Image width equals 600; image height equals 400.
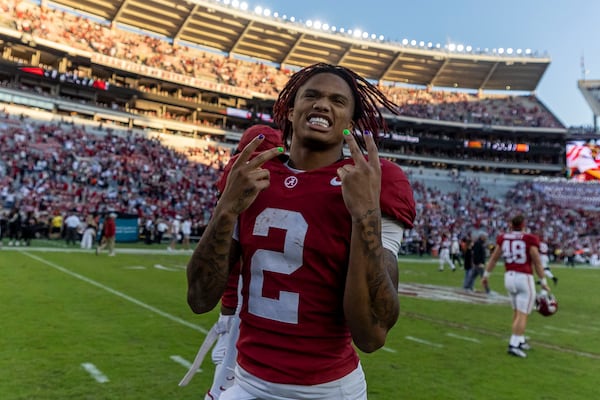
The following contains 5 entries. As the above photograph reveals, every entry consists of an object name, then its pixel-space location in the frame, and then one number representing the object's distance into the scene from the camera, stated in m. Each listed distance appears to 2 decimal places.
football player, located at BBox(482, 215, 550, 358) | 6.84
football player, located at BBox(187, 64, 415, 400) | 1.61
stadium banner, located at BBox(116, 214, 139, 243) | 23.44
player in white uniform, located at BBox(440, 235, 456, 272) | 20.61
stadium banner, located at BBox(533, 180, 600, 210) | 44.38
